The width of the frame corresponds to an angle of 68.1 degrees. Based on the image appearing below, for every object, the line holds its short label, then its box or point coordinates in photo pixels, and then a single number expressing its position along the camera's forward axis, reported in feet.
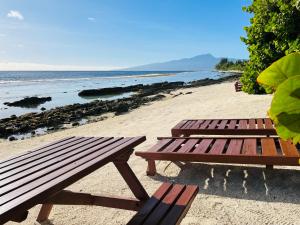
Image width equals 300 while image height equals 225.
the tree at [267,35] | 30.01
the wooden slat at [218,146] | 11.45
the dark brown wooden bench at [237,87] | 45.14
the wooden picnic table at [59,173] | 5.59
